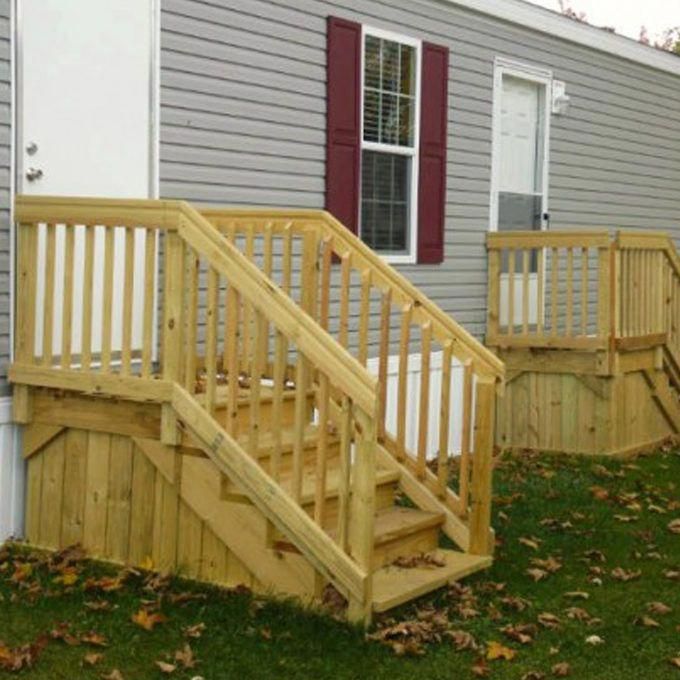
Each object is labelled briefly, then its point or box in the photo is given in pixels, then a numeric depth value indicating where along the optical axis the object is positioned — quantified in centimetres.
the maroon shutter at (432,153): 923
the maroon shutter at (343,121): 834
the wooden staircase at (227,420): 516
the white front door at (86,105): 621
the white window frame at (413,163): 905
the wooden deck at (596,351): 917
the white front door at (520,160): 1023
